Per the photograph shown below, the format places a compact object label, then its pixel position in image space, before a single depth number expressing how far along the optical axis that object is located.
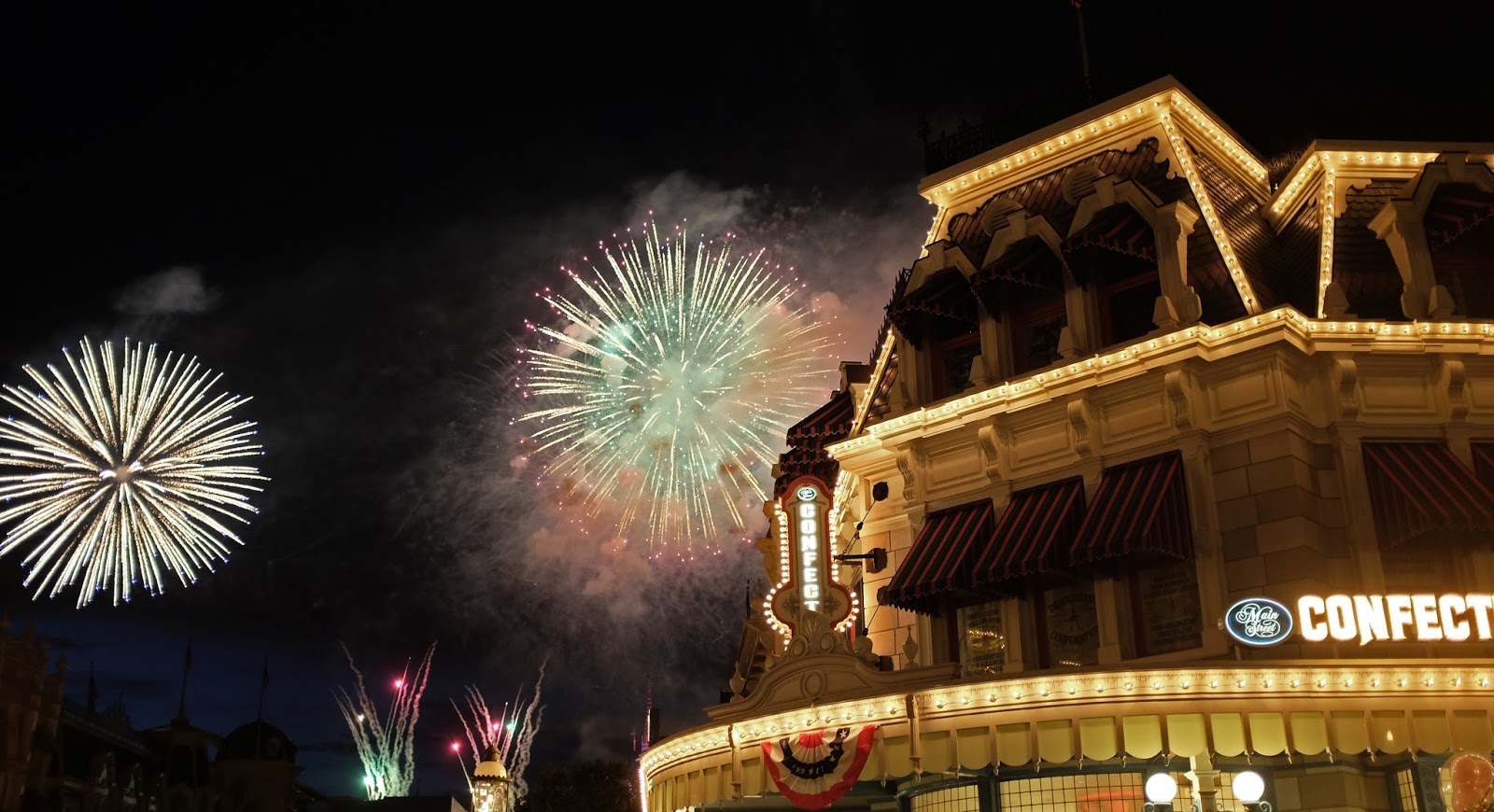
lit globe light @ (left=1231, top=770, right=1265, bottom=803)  16.91
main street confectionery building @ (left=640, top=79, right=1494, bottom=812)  18.58
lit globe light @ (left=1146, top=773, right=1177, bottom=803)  17.23
